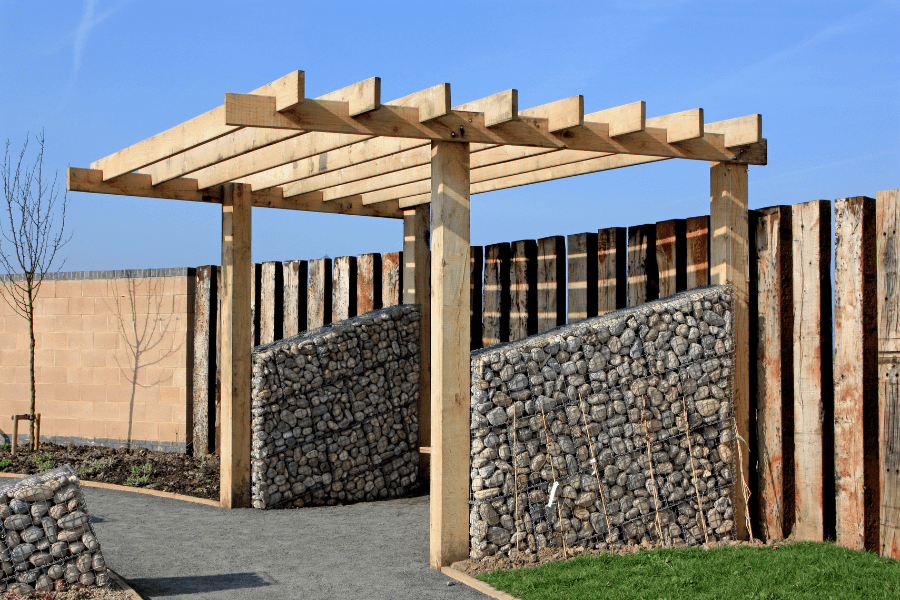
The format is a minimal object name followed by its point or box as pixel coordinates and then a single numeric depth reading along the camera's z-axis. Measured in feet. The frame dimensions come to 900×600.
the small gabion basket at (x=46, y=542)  17.47
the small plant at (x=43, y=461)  34.38
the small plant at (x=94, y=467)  32.86
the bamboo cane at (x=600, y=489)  20.18
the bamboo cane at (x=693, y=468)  21.22
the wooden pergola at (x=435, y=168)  18.97
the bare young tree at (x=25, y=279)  41.29
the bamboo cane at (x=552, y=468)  19.77
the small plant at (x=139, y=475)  31.17
